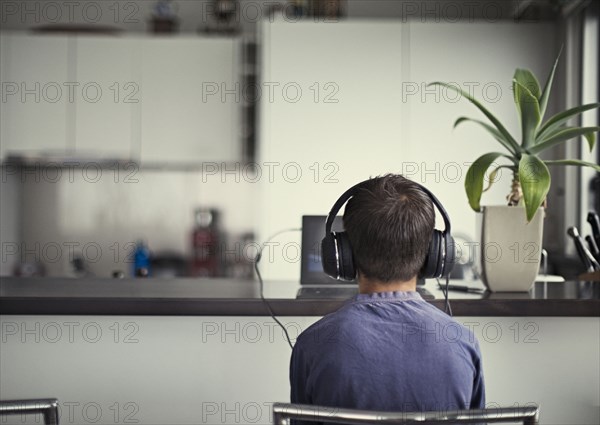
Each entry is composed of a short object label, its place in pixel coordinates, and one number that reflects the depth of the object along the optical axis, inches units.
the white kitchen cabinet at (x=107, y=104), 164.1
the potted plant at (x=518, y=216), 74.0
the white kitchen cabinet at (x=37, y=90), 163.0
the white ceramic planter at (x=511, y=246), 74.2
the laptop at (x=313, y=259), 80.2
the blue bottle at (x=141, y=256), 171.6
